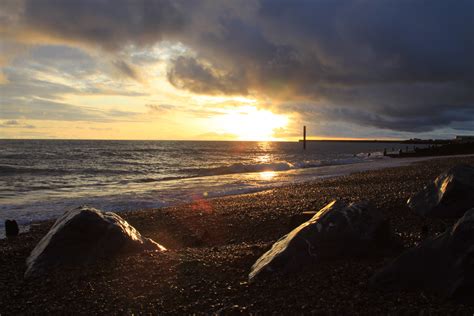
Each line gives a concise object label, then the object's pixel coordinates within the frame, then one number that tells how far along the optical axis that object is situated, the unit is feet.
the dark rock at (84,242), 19.80
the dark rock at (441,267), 11.75
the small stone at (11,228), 31.89
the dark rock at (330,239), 15.58
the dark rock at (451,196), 24.26
